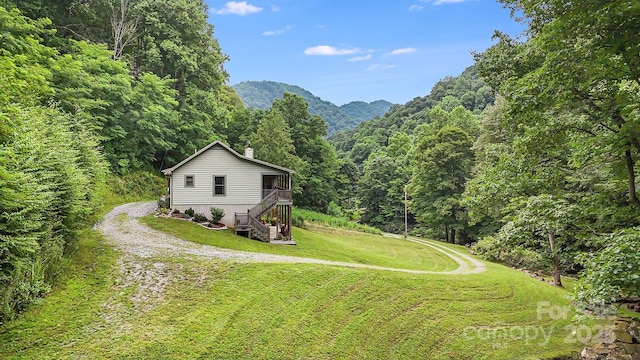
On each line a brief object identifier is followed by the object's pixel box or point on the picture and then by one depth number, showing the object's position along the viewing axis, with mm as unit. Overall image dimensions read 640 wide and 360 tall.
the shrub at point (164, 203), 22988
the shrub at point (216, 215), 21688
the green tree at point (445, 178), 34344
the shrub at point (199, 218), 21188
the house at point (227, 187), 21828
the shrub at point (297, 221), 30031
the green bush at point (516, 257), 24000
